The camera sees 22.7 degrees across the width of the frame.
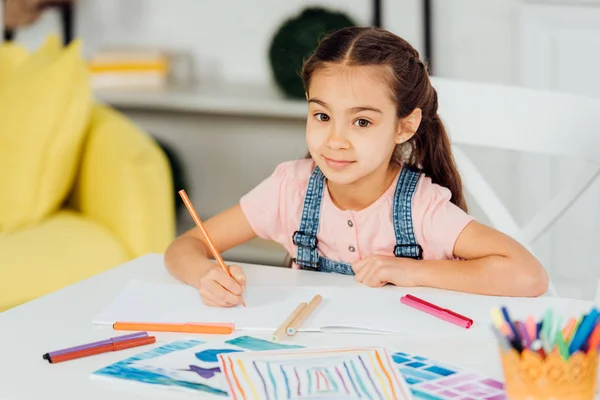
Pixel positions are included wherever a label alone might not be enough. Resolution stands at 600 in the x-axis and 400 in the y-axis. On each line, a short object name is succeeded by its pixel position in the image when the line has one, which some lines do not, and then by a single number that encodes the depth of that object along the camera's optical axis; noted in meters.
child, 2.10
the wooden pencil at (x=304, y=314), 1.88
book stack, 4.36
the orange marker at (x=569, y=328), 1.62
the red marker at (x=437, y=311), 1.91
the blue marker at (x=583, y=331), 1.60
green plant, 3.86
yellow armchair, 2.98
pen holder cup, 1.59
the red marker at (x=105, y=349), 1.80
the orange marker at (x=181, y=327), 1.89
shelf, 3.92
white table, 1.72
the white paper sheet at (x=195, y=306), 1.93
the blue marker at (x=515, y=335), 1.62
